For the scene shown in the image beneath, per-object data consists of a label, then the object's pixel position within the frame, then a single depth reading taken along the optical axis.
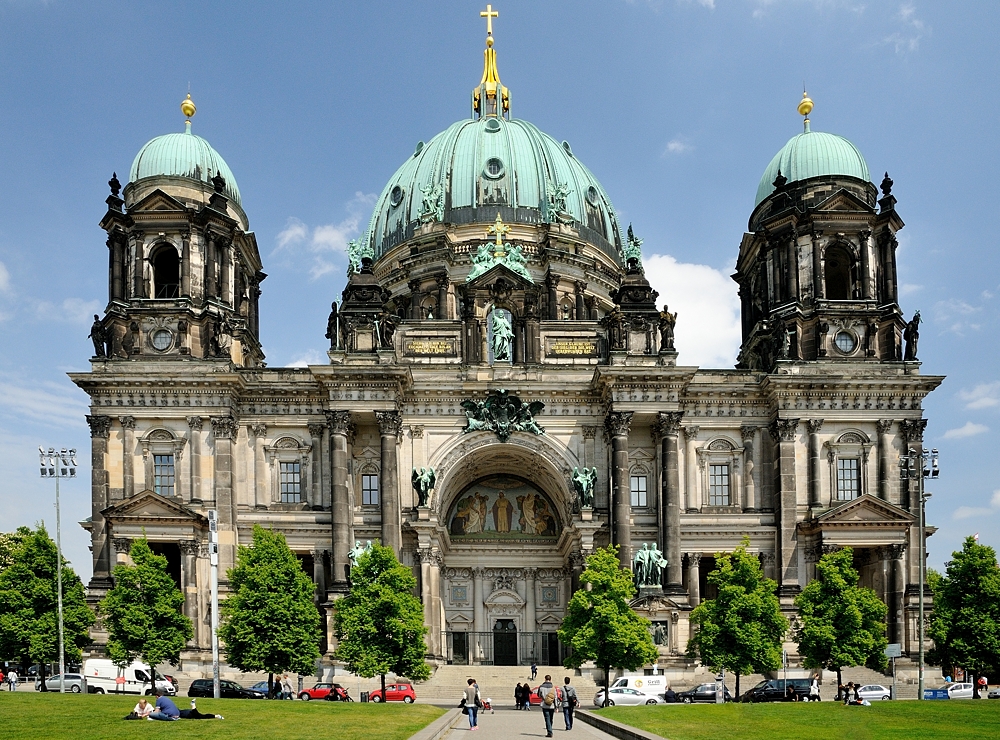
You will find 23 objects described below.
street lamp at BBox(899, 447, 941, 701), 55.50
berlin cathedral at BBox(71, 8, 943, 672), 62.53
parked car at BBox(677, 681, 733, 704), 54.03
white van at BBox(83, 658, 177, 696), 56.72
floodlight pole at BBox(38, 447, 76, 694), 54.59
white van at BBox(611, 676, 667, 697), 54.16
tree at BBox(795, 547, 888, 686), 54.38
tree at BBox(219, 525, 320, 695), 53.34
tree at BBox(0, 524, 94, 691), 56.59
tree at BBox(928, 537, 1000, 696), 56.12
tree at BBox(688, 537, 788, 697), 52.81
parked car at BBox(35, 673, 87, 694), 55.06
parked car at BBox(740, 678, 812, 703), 52.59
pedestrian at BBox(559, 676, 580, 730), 36.28
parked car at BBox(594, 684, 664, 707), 52.78
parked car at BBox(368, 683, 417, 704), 53.62
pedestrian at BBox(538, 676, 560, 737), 33.66
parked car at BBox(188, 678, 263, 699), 52.97
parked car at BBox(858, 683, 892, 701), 53.83
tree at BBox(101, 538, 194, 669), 55.00
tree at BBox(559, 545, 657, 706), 53.19
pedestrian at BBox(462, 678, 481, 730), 37.00
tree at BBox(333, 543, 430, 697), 52.84
